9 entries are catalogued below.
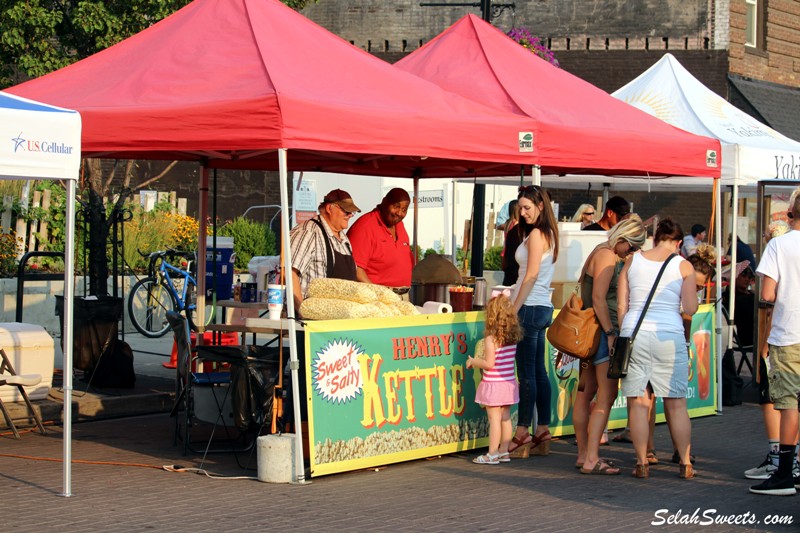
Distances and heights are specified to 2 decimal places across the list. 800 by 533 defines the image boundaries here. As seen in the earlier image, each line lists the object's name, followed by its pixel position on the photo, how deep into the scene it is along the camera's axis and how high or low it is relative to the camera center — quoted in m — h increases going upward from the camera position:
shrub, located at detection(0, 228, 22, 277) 16.06 -0.03
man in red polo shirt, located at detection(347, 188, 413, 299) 10.62 +0.13
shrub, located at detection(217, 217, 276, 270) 22.56 +0.31
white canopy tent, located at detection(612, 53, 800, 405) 12.52 +1.67
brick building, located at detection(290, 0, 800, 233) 25.34 +4.91
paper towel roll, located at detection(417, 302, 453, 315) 9.68 -0.42
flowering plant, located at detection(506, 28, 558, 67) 22.08 +4.16
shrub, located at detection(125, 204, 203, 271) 18.48 +0.37
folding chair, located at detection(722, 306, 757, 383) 12.71 -1.00
